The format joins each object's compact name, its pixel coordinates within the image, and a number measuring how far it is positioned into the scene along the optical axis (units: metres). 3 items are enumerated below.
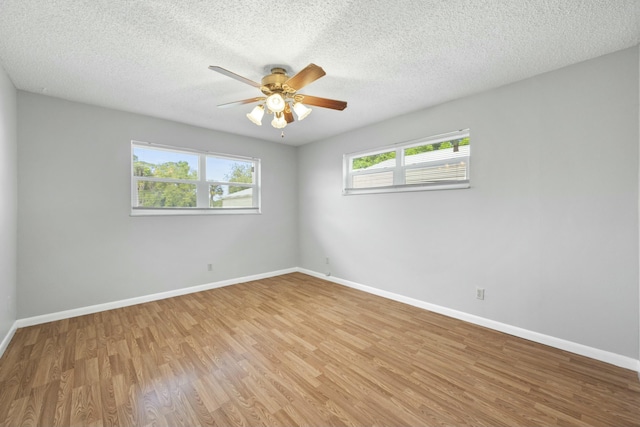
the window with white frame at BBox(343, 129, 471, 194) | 3.10
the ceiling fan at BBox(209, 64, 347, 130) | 1.97
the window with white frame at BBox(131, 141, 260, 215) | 3.57
